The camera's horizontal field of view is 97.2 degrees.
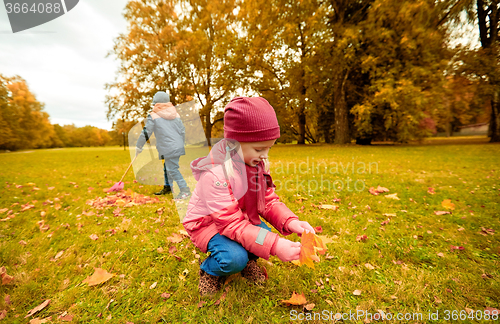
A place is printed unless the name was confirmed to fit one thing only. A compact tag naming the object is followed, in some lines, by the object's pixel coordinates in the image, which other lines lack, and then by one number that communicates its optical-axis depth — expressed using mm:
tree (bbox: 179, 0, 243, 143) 16625
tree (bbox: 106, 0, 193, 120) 18172
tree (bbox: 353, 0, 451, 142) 13062
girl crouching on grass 1604
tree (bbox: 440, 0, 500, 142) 14891
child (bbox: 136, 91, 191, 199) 4633
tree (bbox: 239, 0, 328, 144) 14891
